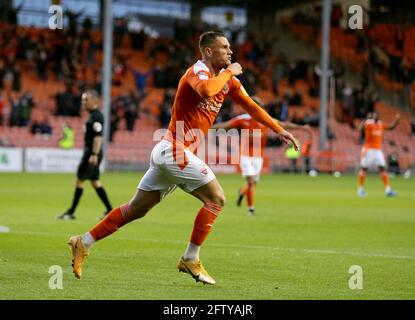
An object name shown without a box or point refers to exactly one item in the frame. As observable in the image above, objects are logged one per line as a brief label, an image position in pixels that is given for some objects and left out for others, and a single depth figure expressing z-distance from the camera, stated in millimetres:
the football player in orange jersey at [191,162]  9320
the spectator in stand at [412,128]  47684
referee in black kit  17203
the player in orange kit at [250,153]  19828
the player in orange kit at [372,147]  27531
